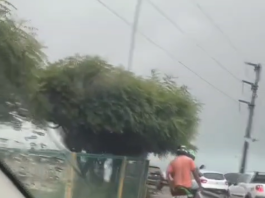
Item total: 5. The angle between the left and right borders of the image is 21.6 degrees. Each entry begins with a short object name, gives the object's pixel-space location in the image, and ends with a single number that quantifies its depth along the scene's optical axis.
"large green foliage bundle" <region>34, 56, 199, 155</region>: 13.60
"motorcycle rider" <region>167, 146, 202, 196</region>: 11.11
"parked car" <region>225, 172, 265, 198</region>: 24.86
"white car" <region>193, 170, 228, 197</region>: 24.09
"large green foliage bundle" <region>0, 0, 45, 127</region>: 8.90
